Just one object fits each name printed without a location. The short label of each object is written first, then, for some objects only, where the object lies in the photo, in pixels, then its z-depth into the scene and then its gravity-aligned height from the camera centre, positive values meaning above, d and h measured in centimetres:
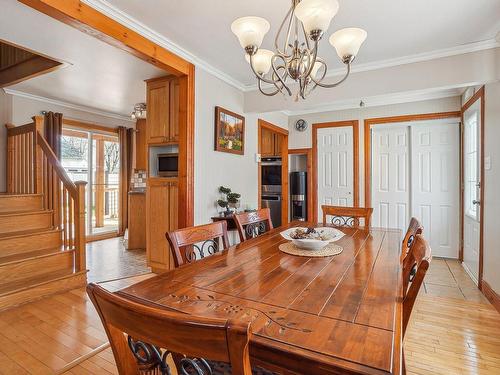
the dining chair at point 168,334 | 48 -29
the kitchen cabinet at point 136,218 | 467 -55
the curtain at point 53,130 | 470 +92
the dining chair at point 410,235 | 150 -29
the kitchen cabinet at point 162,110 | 338 +92
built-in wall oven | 530 -7
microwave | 345 +25
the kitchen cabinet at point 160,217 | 329 -39
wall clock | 526 +111
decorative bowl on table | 161 -33
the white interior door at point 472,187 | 323 -4
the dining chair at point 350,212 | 270 -28
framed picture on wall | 345 +69
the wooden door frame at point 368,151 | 463 +56
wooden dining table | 67 -40
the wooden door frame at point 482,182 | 291 +2
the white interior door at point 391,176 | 450 +13
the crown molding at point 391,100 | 404 +131
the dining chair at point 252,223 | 212 -32
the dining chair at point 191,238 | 145 -30
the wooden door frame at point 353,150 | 479 +57
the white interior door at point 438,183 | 414 +2
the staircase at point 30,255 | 266 -73
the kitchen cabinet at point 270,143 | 555 +81
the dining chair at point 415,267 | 98 -32
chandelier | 145 +85
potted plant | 345 -19
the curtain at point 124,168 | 584 +35
